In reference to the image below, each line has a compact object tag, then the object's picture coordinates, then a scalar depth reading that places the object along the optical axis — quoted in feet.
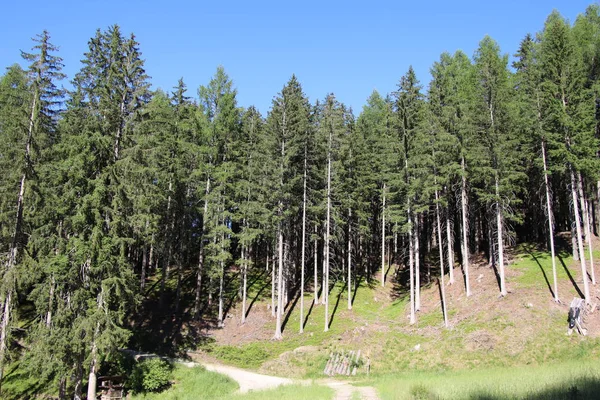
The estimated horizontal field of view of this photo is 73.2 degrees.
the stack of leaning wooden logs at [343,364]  74.59
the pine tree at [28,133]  64.34
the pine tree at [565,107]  87.15
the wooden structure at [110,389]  68.08
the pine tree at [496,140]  92.94
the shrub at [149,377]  69.00
